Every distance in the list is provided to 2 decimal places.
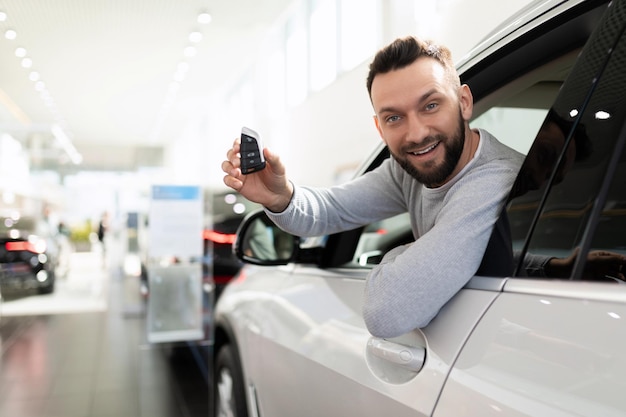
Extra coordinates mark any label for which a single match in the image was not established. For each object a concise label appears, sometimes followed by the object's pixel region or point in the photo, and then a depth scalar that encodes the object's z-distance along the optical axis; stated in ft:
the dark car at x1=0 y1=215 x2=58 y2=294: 31.50
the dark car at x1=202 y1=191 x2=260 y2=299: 19.66
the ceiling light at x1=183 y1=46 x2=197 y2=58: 42.37
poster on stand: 17.99
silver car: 2.81
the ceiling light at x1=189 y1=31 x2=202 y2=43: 39.04
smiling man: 3.67
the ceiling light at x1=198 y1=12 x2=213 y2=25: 35.42
